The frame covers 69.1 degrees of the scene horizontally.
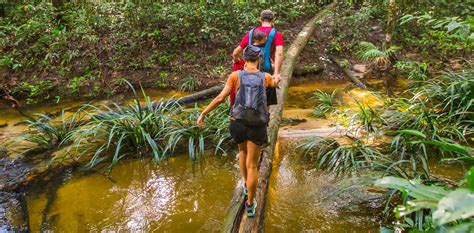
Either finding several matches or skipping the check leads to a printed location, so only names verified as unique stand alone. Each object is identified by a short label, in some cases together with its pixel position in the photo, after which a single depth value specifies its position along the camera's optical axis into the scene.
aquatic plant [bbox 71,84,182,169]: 5.89
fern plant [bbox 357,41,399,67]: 9.47
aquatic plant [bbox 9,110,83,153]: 6.19
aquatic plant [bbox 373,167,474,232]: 1.13
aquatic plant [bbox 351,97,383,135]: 6.14
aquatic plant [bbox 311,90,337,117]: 7.49
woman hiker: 3.36
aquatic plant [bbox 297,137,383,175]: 5.03
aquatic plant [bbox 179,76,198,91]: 9.38
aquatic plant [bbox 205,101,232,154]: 6.11
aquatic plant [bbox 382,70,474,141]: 5.60
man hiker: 4.82
